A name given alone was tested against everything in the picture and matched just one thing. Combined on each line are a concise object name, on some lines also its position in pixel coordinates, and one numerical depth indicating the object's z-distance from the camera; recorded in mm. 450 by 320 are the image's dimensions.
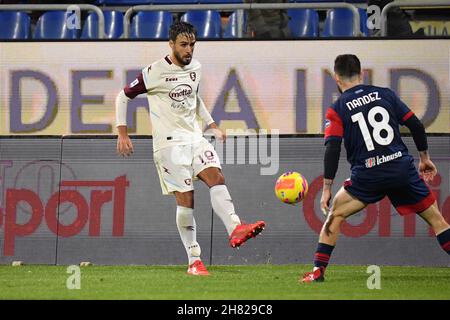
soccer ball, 9930
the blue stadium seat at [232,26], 13438
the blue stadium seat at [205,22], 13508
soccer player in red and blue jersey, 8883
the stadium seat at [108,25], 13703
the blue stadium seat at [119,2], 15234
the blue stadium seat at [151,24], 13578
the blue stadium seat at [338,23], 13250
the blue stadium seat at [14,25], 13938
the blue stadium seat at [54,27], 13750
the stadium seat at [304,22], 13527
